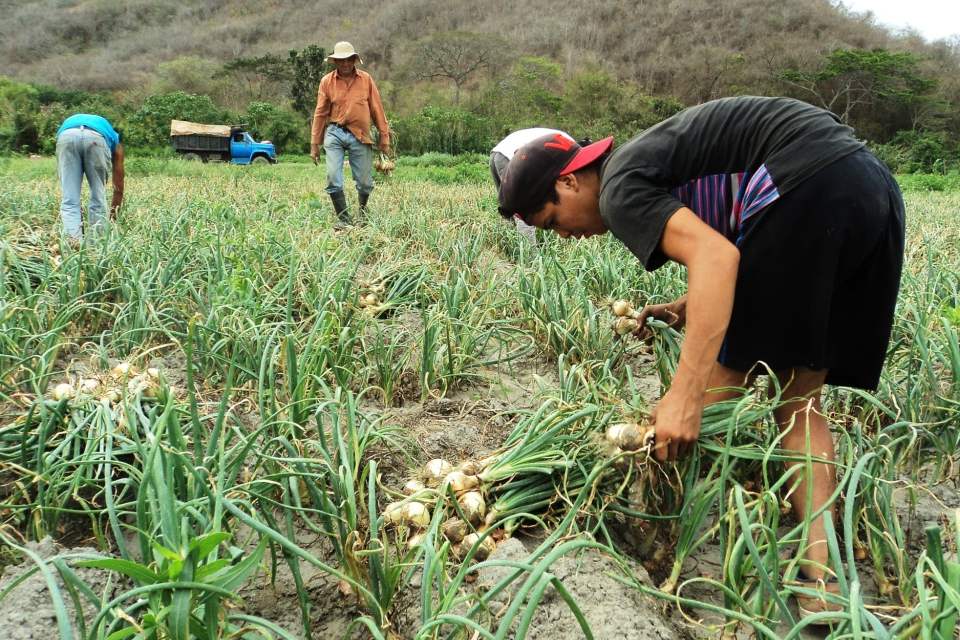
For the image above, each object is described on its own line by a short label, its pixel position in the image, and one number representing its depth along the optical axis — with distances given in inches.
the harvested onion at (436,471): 67.2
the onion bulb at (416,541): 57.1
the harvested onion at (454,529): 61.2
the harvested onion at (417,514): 61.5
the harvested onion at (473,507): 62.3
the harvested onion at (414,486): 66.5
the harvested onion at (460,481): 64.2
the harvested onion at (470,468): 66.3
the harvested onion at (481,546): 60.8
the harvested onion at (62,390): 74.9
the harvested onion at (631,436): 56.6
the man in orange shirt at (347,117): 218.4
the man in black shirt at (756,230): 54.2
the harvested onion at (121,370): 78.8
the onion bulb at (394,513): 61.3
